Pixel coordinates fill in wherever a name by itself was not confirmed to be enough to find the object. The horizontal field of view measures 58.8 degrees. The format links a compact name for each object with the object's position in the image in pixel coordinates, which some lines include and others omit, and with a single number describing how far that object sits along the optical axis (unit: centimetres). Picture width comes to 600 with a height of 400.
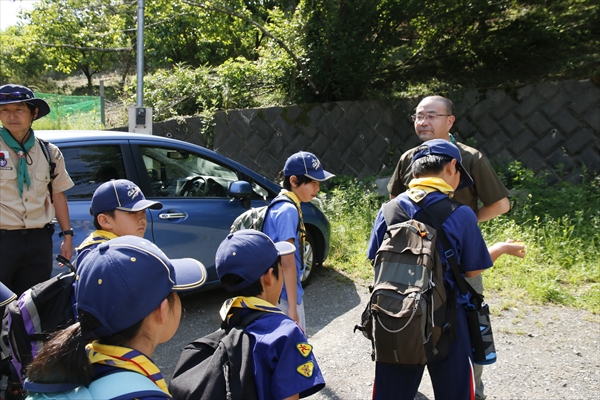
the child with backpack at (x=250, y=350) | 178
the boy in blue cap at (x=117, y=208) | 274
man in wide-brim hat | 335
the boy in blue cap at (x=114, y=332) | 135
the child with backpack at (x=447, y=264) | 247
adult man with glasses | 334
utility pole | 698
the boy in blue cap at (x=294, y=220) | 293
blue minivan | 431
